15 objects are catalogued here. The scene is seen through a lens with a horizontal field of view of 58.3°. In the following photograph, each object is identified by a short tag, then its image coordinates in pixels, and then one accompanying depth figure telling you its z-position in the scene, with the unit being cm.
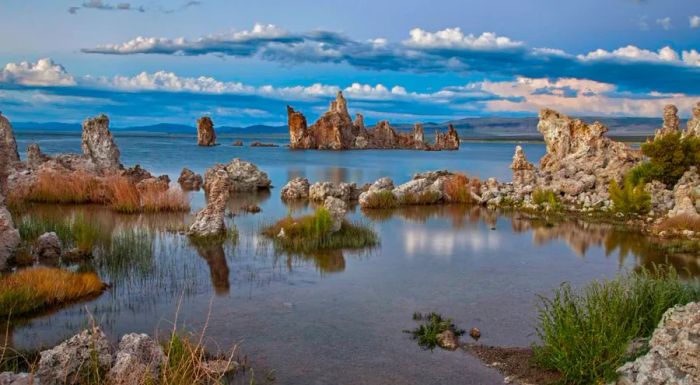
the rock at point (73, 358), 613
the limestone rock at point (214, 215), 1584
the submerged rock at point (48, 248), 1278
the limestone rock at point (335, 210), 1627
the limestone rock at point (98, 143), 2845
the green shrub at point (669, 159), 2327
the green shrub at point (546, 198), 2316
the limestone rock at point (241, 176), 2930
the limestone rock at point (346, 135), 12644
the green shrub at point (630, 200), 2100
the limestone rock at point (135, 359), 541
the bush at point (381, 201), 2388
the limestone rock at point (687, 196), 1834
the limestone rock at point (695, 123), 2731
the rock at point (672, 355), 548
